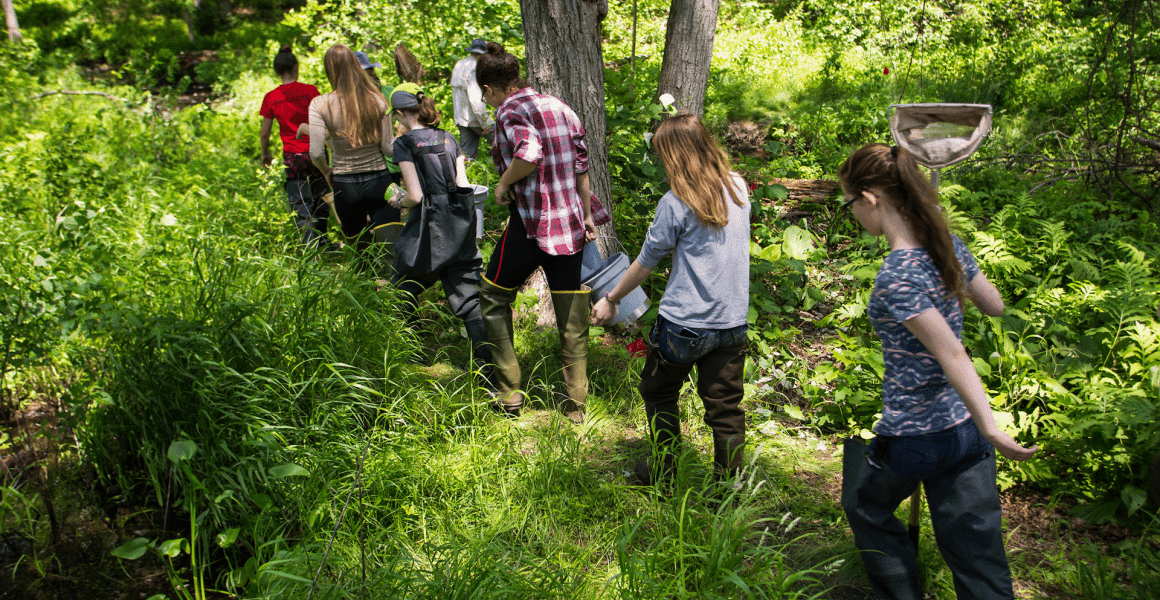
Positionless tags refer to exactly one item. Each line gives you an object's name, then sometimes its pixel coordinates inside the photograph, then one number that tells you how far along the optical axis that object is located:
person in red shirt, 5.59
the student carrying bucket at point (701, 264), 2.61
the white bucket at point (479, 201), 4.05
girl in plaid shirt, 3.21
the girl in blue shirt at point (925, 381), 1.95
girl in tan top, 4.43
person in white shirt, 5.40
